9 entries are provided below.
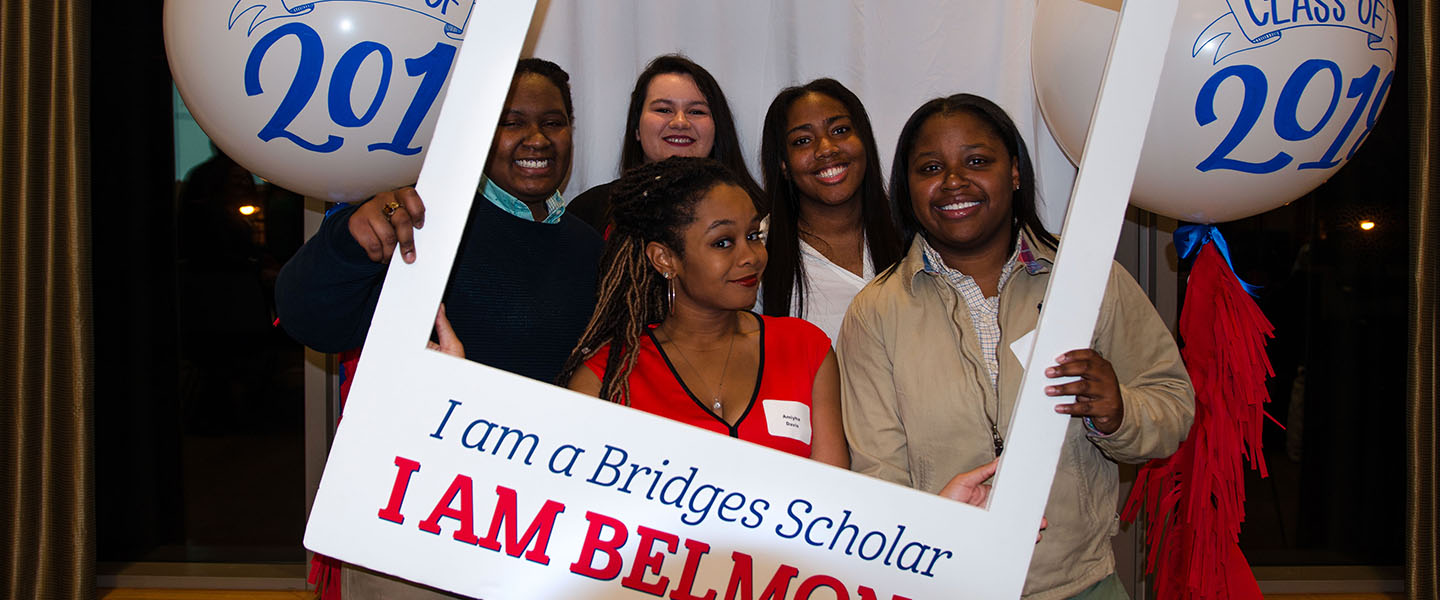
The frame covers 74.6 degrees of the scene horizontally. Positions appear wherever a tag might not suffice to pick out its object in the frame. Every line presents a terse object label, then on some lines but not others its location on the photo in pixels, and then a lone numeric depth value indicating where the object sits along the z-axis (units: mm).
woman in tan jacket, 1357
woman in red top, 1361
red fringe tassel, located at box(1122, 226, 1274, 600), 1613
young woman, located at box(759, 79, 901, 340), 1859
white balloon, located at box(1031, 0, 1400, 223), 1413
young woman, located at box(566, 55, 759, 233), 1879
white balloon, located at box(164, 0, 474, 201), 1347
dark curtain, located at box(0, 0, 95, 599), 2344
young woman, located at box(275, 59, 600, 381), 1264
